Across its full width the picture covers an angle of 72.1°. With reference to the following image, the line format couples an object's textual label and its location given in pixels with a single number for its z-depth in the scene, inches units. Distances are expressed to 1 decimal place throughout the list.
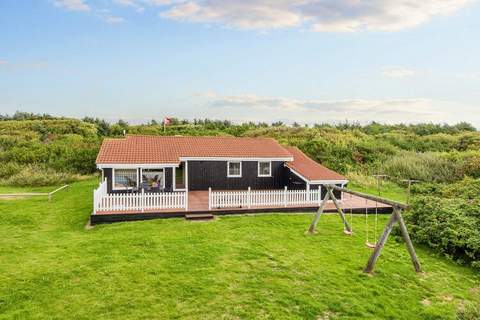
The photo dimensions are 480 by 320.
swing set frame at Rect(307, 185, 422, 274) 323.3
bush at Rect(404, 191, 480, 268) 390.6
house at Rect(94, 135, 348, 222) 538.6
